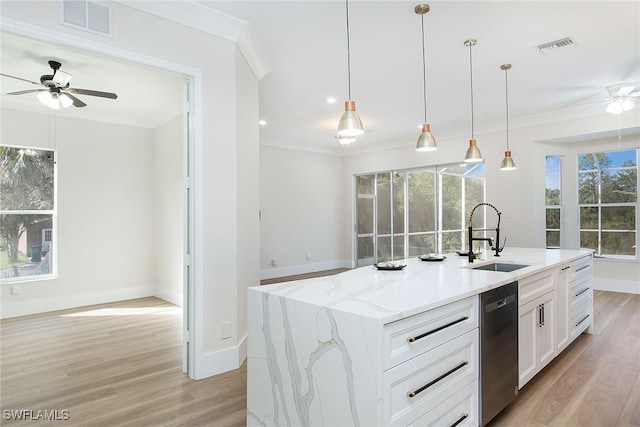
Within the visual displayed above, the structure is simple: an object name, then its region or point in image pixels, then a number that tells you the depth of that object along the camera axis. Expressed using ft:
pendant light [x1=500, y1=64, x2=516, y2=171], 14.01
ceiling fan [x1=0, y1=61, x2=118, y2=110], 11.64
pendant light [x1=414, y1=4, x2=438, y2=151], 9.78
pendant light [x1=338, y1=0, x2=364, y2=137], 7.63
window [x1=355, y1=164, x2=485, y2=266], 23.00
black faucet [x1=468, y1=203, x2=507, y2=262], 10.14
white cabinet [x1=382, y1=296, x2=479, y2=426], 4.82
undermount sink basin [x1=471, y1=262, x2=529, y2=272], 10.06
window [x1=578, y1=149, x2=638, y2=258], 18.63
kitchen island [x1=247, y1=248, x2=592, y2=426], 4.76
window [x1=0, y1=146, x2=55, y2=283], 15.35
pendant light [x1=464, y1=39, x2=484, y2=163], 11.95
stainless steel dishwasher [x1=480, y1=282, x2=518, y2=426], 6.66
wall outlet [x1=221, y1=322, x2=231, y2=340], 9.59
